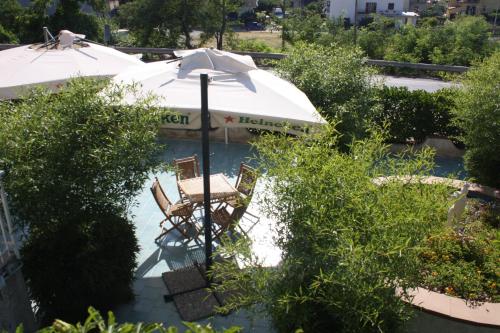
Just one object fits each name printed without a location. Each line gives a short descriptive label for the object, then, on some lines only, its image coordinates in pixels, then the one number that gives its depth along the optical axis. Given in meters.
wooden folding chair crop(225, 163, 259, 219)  6.12
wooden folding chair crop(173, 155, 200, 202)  6.66
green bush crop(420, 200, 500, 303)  4.34
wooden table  5.80
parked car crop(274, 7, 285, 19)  57.93
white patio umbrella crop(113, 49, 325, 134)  5.22
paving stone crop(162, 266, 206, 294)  5.18
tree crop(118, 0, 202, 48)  25.23
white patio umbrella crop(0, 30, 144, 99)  6.80
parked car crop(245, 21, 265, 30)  54.78
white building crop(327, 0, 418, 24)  60.16
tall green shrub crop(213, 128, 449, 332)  3.16
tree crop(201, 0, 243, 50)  26.05
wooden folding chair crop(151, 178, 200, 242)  5.85
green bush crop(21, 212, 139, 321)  4.34
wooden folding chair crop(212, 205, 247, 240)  5.84
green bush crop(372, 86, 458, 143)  8.70
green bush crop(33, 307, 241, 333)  1.94
